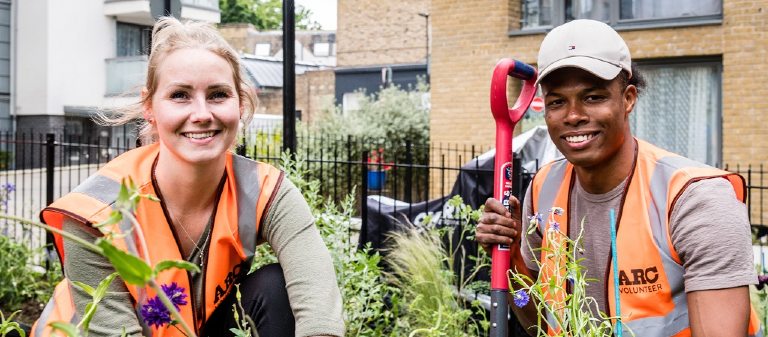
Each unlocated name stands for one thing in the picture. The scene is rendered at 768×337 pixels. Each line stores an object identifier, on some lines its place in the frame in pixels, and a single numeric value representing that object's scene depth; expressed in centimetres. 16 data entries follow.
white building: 2158
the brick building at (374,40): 2750
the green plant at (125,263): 72
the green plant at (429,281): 336
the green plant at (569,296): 141
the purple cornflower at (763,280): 259
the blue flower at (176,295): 126
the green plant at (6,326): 120
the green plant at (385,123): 1422
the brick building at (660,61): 924
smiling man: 183
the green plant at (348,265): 309
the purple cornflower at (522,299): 164
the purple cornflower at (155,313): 121
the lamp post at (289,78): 372
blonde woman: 198
